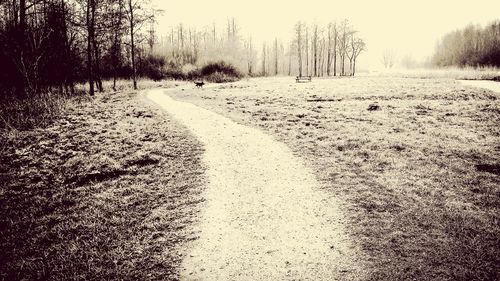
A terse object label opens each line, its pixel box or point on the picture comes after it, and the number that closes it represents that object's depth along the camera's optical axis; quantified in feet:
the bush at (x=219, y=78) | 131.64
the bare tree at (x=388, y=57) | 385.93
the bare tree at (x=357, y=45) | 192.75
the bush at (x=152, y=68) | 135.48
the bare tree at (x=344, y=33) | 195.52
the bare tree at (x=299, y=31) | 201.49
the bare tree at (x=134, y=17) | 91.25
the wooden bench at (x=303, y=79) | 108.94
